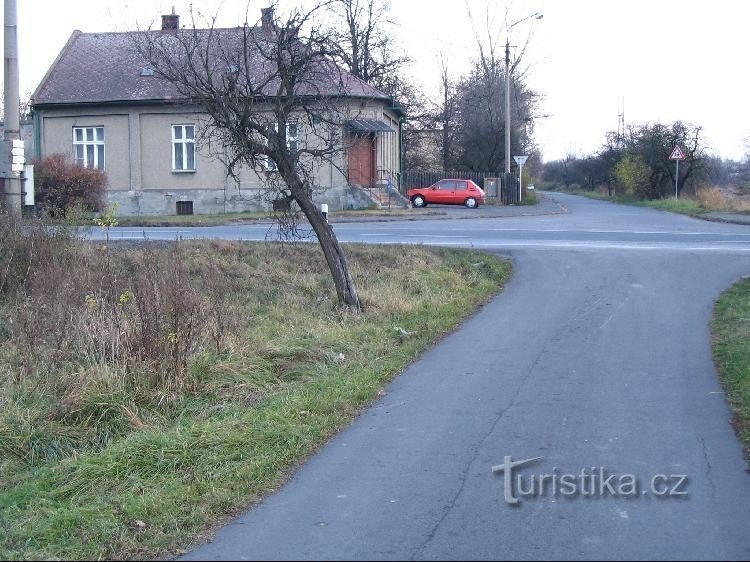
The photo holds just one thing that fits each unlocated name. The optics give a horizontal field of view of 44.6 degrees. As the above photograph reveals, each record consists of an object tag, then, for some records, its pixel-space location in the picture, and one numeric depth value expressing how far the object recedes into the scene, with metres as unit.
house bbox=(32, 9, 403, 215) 37.50
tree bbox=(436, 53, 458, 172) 60.03
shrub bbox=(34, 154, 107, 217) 26.21
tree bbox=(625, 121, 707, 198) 48.78
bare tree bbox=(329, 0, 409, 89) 46.60
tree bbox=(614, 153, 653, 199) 51.94
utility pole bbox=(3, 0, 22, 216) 14.05
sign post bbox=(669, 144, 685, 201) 38.71
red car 42.25
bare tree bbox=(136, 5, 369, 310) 13.22
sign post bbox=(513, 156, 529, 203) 42.41
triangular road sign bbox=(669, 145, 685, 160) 38.71
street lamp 42.53
